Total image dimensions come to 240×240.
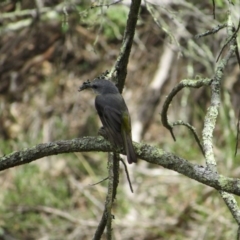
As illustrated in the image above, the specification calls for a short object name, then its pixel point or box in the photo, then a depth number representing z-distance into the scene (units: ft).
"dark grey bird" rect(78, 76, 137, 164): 24.97
